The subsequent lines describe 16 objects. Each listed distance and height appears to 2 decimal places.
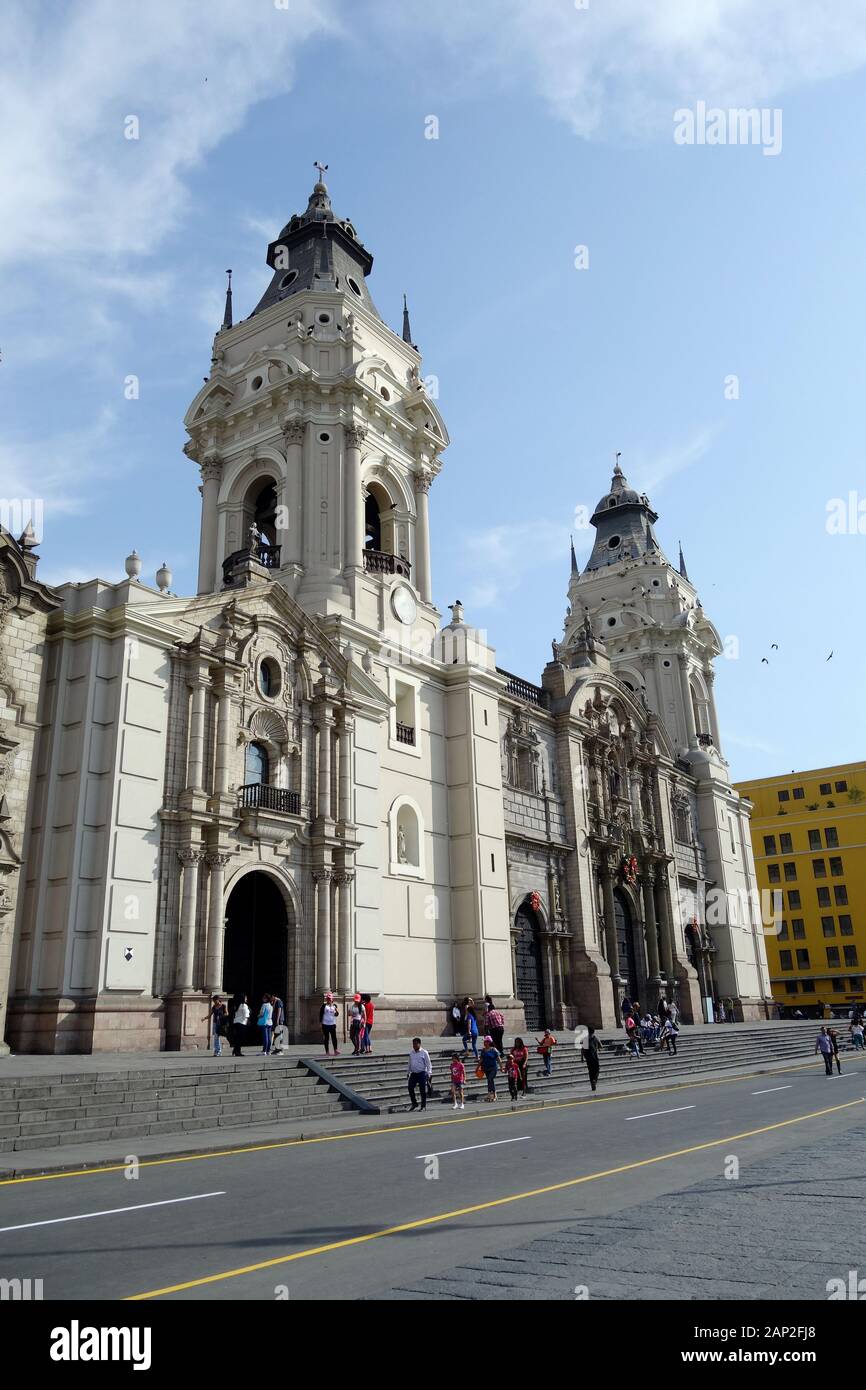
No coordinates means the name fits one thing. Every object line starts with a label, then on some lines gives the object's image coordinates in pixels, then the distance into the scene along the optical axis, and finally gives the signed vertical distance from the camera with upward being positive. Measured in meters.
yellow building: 78.38 +8.94
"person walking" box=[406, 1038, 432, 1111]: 19.81 -1.21
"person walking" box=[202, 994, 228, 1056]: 22.34 -0.17
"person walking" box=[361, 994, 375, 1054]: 25.61 -0.14
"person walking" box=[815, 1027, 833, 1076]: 27.89 -1.44
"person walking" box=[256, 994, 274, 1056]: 23.27 -0.30
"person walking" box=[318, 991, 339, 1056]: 24.19 -0.30
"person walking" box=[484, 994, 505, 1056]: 25.16 -0.54
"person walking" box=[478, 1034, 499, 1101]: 22.11 -1.31
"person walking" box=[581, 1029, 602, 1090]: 23.94 -1.32
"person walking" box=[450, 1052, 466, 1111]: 20.69 -1.56
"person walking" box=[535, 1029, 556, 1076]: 25.03 -1.10
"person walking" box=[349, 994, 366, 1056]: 24.70 -0.40
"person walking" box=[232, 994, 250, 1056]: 22.42 -0.25
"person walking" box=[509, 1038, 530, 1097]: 22.25 -1.20
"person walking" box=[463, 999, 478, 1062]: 26.23 -0.64
